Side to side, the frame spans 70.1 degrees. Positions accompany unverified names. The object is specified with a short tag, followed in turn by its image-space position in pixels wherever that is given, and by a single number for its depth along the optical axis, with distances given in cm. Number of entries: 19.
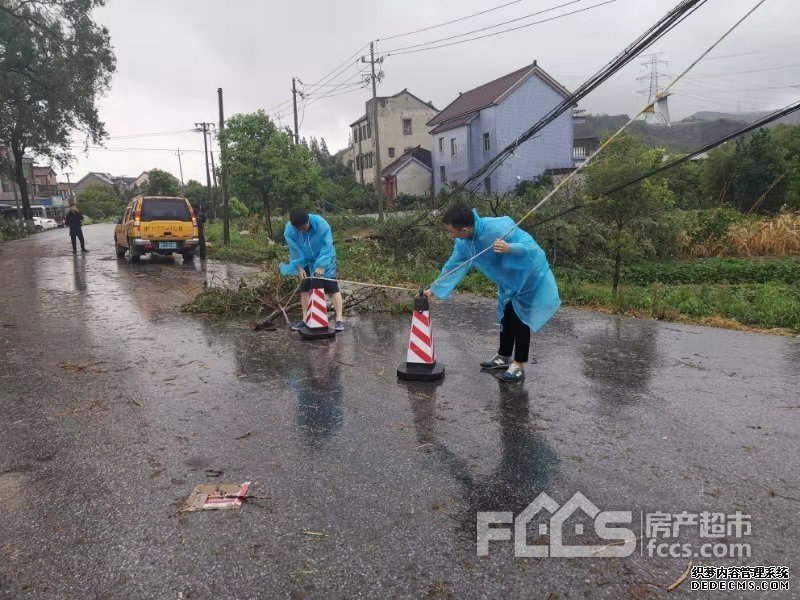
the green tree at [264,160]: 2314
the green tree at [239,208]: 3239
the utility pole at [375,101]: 3013
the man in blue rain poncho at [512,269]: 506
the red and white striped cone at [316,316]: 711
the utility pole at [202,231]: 1746
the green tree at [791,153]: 2384
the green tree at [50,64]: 2578
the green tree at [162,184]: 6366
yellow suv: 1614
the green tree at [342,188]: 4753
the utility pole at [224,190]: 2202
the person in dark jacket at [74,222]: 1945
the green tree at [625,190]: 1070
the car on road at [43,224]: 4371
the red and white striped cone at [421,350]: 539
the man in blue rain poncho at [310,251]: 709
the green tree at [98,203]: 7195
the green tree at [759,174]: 2652
